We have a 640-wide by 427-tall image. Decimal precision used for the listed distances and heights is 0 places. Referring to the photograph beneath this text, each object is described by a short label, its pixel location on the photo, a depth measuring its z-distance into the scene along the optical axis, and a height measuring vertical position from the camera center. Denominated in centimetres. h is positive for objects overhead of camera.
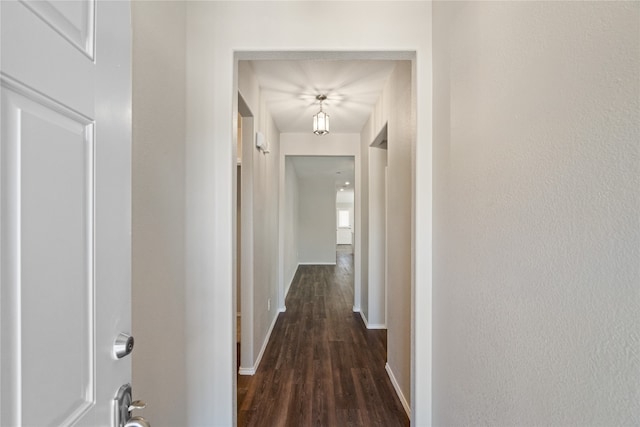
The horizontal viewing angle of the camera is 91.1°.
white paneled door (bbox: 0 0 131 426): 46 +1
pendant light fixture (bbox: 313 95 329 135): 309 +89
